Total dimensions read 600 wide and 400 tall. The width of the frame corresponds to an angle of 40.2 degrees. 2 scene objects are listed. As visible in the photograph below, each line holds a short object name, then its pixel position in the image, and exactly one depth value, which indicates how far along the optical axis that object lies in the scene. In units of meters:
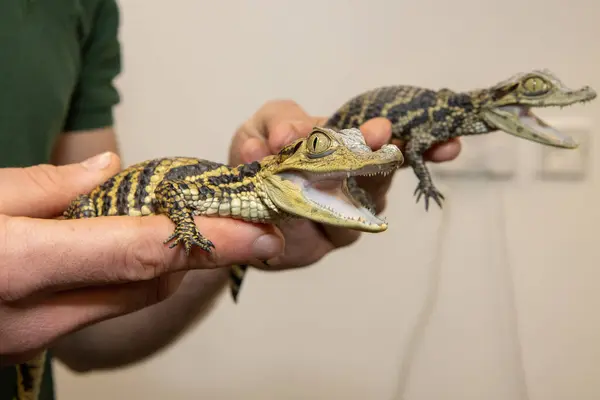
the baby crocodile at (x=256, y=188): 0.25
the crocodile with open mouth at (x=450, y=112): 0.35
